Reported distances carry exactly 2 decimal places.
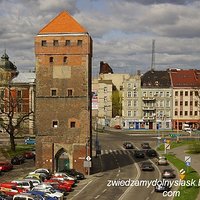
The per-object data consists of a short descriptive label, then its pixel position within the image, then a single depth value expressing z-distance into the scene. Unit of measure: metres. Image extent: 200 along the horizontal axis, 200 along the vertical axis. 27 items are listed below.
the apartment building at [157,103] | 123.25
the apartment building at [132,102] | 123.44
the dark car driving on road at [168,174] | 54.66
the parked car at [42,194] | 39.94
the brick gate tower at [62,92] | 58.84
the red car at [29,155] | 71.82
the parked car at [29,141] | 89.56
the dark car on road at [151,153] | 74.21
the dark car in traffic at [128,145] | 85.49
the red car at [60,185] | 46.48
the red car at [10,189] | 43.75
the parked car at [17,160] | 66.31
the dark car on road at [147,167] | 60.20
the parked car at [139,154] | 72.99
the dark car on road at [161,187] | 46.41
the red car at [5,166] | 59.28
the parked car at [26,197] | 38.34
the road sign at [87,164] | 55.96
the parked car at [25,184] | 45.22
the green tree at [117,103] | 138.80
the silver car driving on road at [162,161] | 65.06
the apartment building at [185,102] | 122.94
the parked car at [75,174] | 54.19
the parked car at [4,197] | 38.45
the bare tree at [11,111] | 75.76
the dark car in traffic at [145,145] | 83.62
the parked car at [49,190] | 41.59
